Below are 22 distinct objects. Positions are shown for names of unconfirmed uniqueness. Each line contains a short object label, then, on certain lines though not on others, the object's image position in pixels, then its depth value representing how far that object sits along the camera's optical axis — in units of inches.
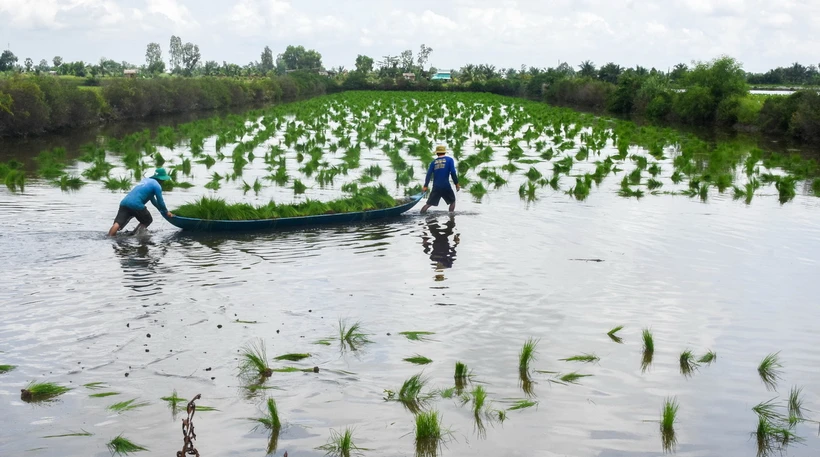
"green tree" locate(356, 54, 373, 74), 5019.2
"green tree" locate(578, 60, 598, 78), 3668.8
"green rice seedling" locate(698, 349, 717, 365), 316.5
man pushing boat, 489.1
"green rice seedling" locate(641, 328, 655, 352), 324.2
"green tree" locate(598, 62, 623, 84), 3380.9
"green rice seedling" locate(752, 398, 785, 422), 267.7
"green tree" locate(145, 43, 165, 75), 6461.6
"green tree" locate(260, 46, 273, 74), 7178.2
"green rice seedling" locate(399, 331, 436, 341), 331.3
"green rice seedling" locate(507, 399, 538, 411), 268.5
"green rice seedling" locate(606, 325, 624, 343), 338.7
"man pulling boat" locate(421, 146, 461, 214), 595.5
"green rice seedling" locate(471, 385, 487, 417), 263.3
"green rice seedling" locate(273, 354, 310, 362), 304.0
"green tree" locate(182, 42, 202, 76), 6072.8
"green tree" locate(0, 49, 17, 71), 3597.0
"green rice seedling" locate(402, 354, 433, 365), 304.8
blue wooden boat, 509.0
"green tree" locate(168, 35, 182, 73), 6245.1
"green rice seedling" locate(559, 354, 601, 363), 313.0
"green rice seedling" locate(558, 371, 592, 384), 293.7
